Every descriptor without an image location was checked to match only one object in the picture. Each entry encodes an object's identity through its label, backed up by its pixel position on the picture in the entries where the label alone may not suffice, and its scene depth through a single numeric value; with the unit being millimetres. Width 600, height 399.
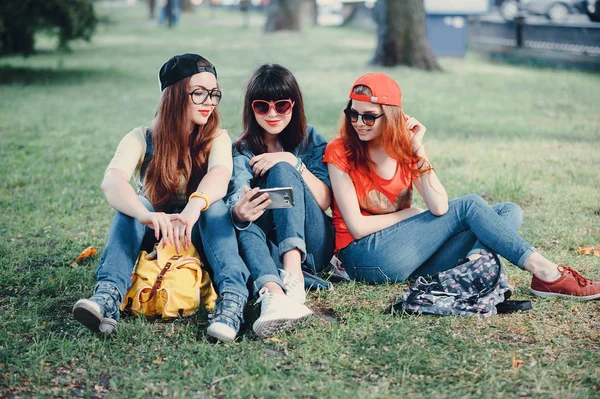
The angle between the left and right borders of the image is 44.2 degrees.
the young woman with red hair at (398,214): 3963
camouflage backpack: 3811
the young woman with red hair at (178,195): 3588
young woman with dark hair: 3816
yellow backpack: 3746
